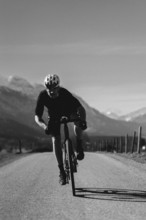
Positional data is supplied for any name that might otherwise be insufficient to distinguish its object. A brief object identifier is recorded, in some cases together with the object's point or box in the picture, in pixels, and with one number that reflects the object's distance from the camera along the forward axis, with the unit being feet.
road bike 26.03
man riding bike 26.40
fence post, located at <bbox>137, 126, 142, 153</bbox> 81.07
